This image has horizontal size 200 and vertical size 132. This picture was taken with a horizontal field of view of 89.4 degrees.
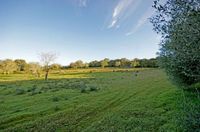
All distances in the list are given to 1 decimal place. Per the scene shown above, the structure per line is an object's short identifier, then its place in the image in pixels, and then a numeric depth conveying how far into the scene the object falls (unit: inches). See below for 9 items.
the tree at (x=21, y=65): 2478.8
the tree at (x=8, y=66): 2246.7
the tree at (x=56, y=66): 2063.6
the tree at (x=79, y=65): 2764.9
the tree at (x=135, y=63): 2523.0
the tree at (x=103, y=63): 2683.4
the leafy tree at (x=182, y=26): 197.7
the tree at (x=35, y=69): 2041.0
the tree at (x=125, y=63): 2659.6
